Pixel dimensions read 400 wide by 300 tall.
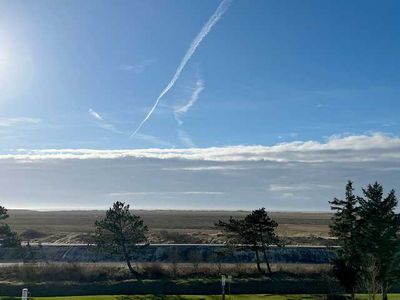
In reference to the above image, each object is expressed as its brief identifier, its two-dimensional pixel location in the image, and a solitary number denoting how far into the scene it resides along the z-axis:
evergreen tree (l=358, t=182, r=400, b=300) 40.19
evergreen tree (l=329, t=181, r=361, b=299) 41.03
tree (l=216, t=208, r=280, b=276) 58.53
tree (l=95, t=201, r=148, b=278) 59.25
